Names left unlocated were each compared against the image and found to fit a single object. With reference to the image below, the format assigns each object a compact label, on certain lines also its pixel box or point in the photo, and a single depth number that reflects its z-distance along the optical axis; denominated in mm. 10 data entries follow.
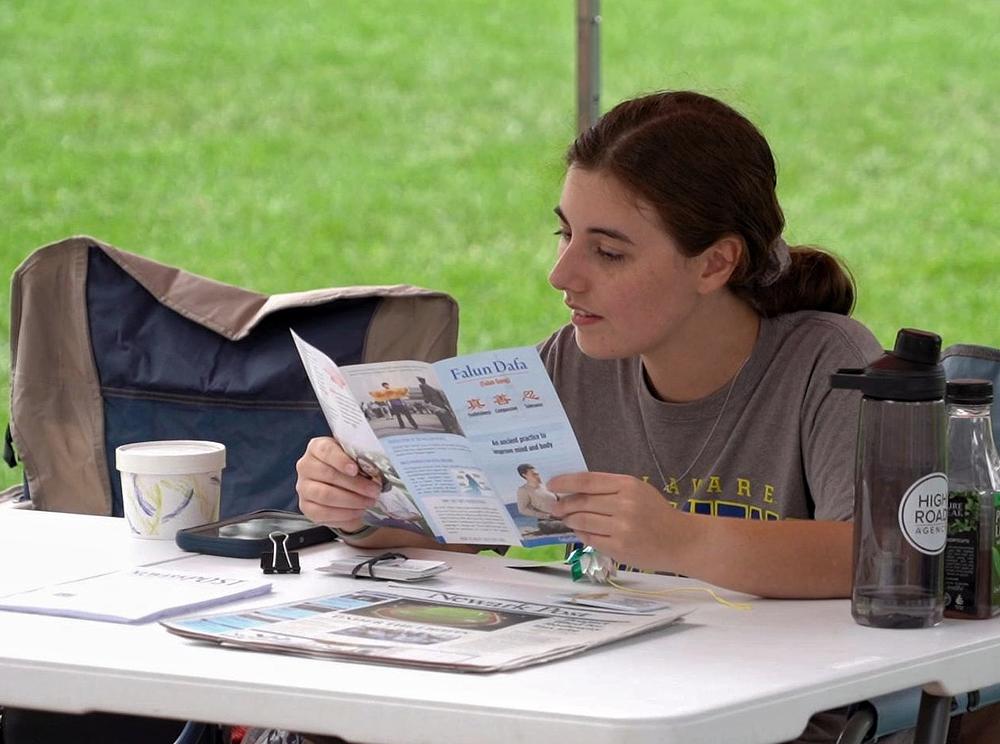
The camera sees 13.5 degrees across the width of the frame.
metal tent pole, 4898
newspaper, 3678
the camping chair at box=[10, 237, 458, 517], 4778
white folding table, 3550
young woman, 4144
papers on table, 3852
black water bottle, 3778
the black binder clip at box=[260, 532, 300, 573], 4039
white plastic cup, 4177
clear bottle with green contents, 3828
